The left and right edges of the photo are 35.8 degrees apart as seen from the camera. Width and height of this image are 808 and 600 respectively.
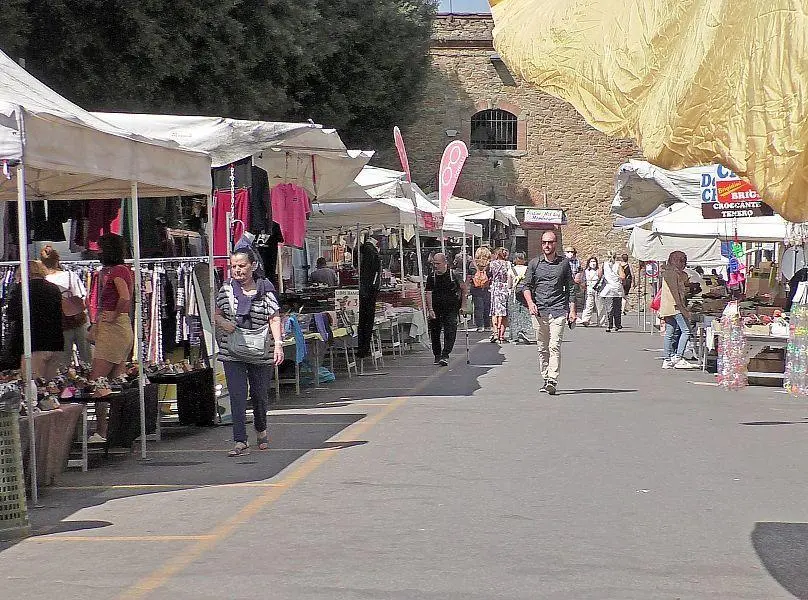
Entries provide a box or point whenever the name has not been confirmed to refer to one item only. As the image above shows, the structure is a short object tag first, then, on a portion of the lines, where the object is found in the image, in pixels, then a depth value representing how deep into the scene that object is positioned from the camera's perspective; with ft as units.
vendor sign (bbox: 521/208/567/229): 145.89
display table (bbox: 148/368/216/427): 40.29
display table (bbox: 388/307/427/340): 73.97
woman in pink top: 37.32
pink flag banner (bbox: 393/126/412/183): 68.64
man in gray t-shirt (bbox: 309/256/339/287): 81.71
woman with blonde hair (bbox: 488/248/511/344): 85.92
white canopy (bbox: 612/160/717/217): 58.39
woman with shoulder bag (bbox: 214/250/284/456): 34.65
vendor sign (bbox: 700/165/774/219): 52.31
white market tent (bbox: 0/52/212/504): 27.09
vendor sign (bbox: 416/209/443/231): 73.81
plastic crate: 25.31
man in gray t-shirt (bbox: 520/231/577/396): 49.98
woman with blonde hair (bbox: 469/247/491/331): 97.04
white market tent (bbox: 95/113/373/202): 41.34
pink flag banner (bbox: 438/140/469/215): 77.97
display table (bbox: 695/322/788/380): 52.11
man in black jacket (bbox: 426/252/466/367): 64.03
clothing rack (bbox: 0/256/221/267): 39.96
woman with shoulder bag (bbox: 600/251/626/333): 97.30
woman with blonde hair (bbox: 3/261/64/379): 36.68
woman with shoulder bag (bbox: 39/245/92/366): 43.32
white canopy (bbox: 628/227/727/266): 92.43
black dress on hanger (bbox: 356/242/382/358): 60.85
